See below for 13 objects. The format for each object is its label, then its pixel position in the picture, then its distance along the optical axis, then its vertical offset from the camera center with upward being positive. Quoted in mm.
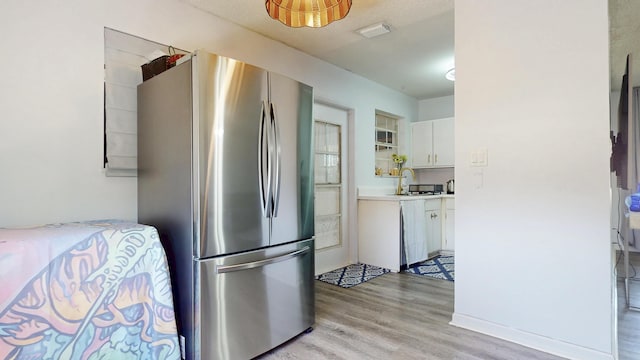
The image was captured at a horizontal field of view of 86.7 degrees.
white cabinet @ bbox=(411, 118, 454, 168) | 5164 +562
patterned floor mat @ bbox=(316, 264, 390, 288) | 3584 -1079
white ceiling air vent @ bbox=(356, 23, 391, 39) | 2942 +1333
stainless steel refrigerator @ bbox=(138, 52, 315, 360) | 1812 -99
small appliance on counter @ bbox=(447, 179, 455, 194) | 5230 -125
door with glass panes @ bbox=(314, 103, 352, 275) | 3959 -96
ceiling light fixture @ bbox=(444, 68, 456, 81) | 3911 +1225
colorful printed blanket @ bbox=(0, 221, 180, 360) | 1379 -508
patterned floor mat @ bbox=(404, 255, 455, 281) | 3805 -1080
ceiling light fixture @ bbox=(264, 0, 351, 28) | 2008 +1020
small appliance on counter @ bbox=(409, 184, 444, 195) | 5032 -150
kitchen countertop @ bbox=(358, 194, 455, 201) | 4029 -224
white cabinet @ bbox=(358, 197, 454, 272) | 4000 -649
